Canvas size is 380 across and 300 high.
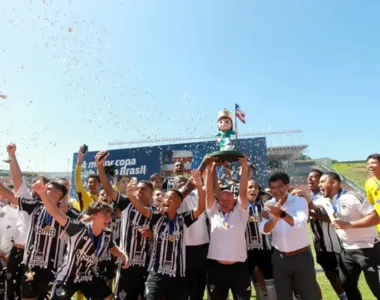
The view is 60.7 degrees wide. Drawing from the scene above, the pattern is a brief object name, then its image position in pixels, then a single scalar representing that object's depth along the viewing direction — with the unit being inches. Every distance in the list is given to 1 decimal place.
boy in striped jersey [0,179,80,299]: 173.0
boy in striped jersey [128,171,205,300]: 161.3
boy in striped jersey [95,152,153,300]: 174.7
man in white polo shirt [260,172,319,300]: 166.9
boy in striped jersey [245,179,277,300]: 208.4
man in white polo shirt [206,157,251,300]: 166.6
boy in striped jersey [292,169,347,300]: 217.6
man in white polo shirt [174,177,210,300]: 183.9
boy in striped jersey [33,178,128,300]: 153.2
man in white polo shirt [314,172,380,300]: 181.5
